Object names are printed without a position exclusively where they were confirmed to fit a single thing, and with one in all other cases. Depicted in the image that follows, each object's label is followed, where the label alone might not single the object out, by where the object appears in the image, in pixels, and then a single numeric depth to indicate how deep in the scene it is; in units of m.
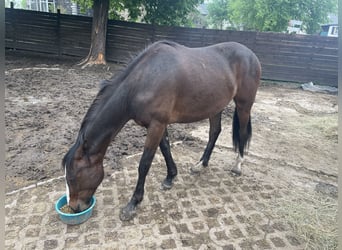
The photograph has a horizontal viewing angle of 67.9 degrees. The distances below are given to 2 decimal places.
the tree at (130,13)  8.85
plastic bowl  2.17
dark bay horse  2.17
